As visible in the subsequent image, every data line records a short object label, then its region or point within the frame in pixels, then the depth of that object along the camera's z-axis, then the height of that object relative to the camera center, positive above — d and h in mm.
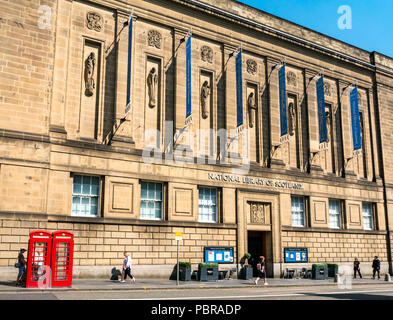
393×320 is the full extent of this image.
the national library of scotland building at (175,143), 22531 +6354
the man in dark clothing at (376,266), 32625 -2237
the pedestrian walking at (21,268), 19062 -1413
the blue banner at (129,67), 25397 +10413
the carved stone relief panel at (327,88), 37250 +13189
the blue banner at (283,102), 31797 +10396
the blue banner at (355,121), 36438 +10124
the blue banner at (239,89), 29906 +10674
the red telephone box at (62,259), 18594 -1000
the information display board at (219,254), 27531 -1140
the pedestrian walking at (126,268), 22367 -1656
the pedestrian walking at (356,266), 31922 -2192
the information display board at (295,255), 31098 -1345
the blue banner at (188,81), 27488 +10346
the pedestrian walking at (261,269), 25036 -1904
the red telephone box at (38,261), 17984 -1046
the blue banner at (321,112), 34231 +10471
